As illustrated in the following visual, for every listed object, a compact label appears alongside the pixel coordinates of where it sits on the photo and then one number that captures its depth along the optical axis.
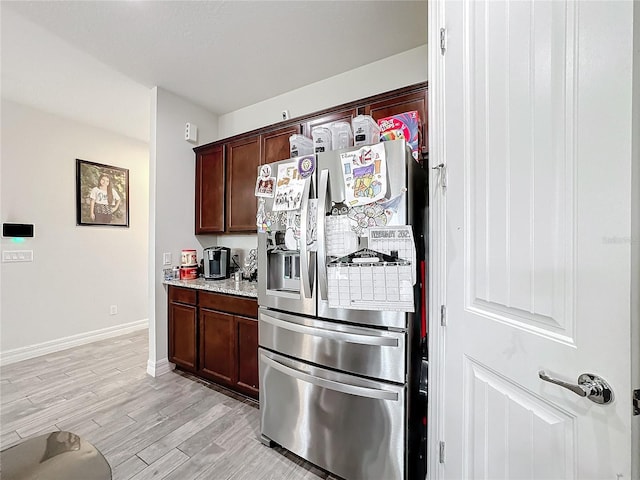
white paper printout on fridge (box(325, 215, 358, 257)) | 1.39
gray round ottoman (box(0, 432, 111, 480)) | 0.72
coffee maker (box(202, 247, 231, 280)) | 2.84
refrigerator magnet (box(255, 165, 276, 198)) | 1.69
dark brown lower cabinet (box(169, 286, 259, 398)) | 2.21
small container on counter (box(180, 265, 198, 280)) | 2.85
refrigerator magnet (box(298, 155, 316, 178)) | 1.54
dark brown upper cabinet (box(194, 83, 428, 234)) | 2.18
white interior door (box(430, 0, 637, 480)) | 0.61
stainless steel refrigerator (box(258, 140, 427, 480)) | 1.31
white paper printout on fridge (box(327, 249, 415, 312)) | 1.28
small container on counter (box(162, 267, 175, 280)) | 2.81
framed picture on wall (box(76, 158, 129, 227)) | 3.52
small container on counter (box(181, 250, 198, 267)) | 2.93
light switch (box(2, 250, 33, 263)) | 2.96
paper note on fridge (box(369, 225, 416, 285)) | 1.28
